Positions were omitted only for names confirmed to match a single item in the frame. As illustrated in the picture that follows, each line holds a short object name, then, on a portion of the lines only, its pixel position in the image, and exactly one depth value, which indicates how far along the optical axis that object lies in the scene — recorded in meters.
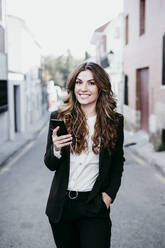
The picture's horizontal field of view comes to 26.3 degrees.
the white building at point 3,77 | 13.78
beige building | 11.48
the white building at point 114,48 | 20.00
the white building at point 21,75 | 18.74
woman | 2.35
